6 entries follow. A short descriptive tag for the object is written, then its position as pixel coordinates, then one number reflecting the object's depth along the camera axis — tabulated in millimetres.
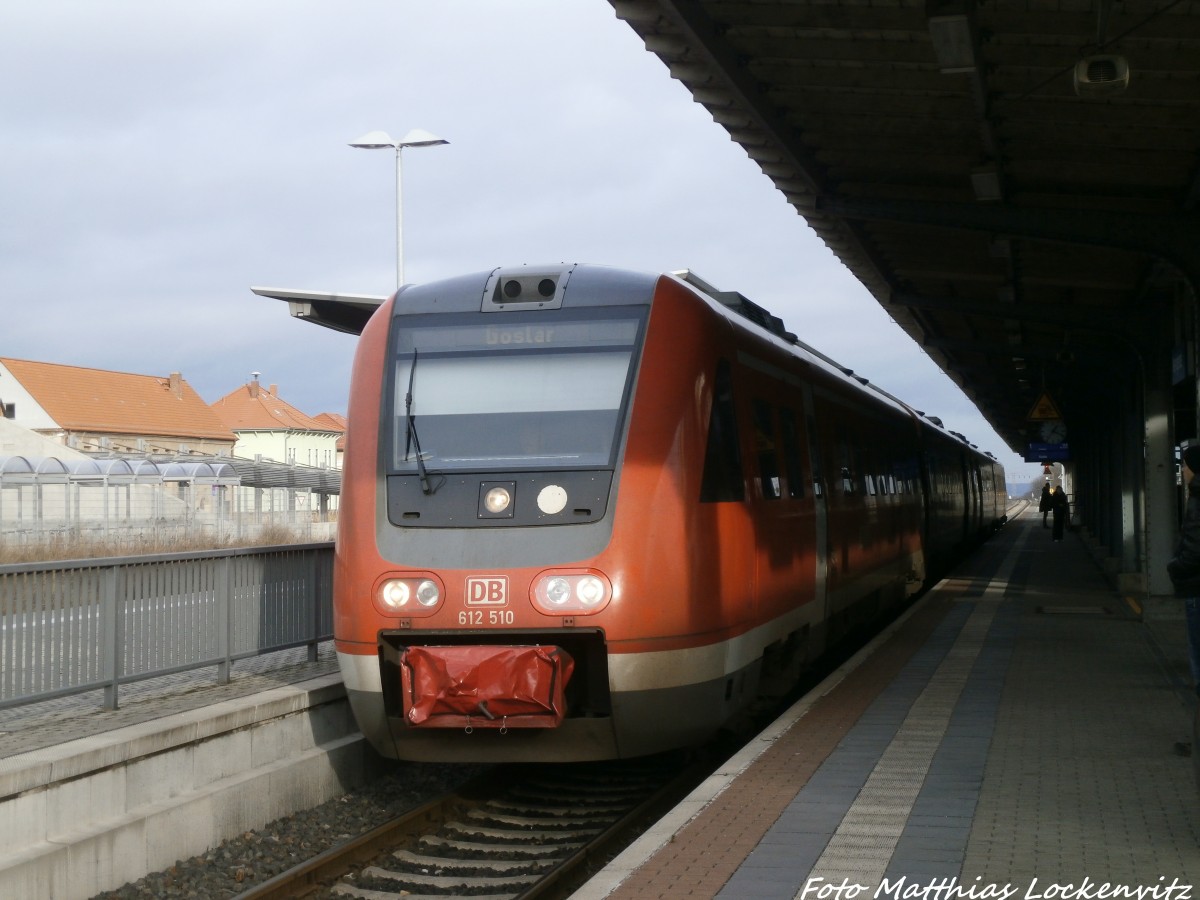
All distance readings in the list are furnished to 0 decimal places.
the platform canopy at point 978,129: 8836
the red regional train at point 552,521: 7410
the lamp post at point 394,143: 24688
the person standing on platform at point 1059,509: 38191
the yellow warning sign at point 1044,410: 24047
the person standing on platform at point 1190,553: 7225
